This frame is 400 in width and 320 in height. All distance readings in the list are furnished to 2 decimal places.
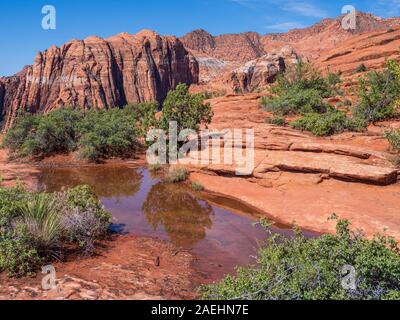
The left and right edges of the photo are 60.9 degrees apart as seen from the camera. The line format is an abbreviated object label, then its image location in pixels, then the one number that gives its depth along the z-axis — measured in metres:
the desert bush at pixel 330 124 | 16.48
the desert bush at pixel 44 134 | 19.97
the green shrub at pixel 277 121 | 20.12
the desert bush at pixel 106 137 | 18.92
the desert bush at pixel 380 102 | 18.45
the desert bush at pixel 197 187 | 13.21
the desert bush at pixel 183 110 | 17.70
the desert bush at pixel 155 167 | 16.53
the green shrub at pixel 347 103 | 22.95
